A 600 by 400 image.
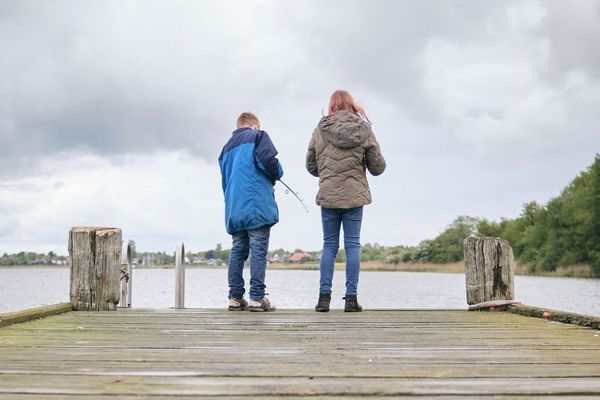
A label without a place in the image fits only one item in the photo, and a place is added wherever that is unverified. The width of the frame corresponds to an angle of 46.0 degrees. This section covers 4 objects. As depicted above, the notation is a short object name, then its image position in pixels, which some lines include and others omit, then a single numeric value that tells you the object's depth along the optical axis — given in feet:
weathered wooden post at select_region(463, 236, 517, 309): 23.84
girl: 21.66
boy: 22.38
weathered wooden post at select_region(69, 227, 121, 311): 22.88
